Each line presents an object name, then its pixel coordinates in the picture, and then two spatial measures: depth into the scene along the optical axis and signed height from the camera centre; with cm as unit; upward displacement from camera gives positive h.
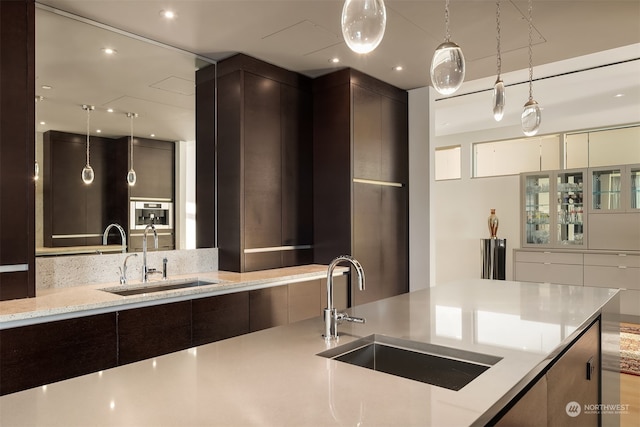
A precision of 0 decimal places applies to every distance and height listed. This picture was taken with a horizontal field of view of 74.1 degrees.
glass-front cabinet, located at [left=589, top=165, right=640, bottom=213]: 554 +33
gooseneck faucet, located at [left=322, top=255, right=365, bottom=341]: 154 -39
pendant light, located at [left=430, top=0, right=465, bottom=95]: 167 +58
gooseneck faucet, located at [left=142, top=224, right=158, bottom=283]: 317 -33
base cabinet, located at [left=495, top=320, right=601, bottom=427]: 125 -65
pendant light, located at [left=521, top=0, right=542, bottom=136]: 254 +59
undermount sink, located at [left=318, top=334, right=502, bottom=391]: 139 -50
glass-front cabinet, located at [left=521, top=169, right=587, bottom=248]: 592 +7
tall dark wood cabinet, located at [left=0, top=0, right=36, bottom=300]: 236 +37
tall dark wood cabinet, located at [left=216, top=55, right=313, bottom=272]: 359 +43
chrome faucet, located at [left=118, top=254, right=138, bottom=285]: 298 -41
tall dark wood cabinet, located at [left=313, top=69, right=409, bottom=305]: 399 +37
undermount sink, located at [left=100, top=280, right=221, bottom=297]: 287 -53
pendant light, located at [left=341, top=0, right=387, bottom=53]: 134 +62
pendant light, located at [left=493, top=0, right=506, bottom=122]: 232 +63
